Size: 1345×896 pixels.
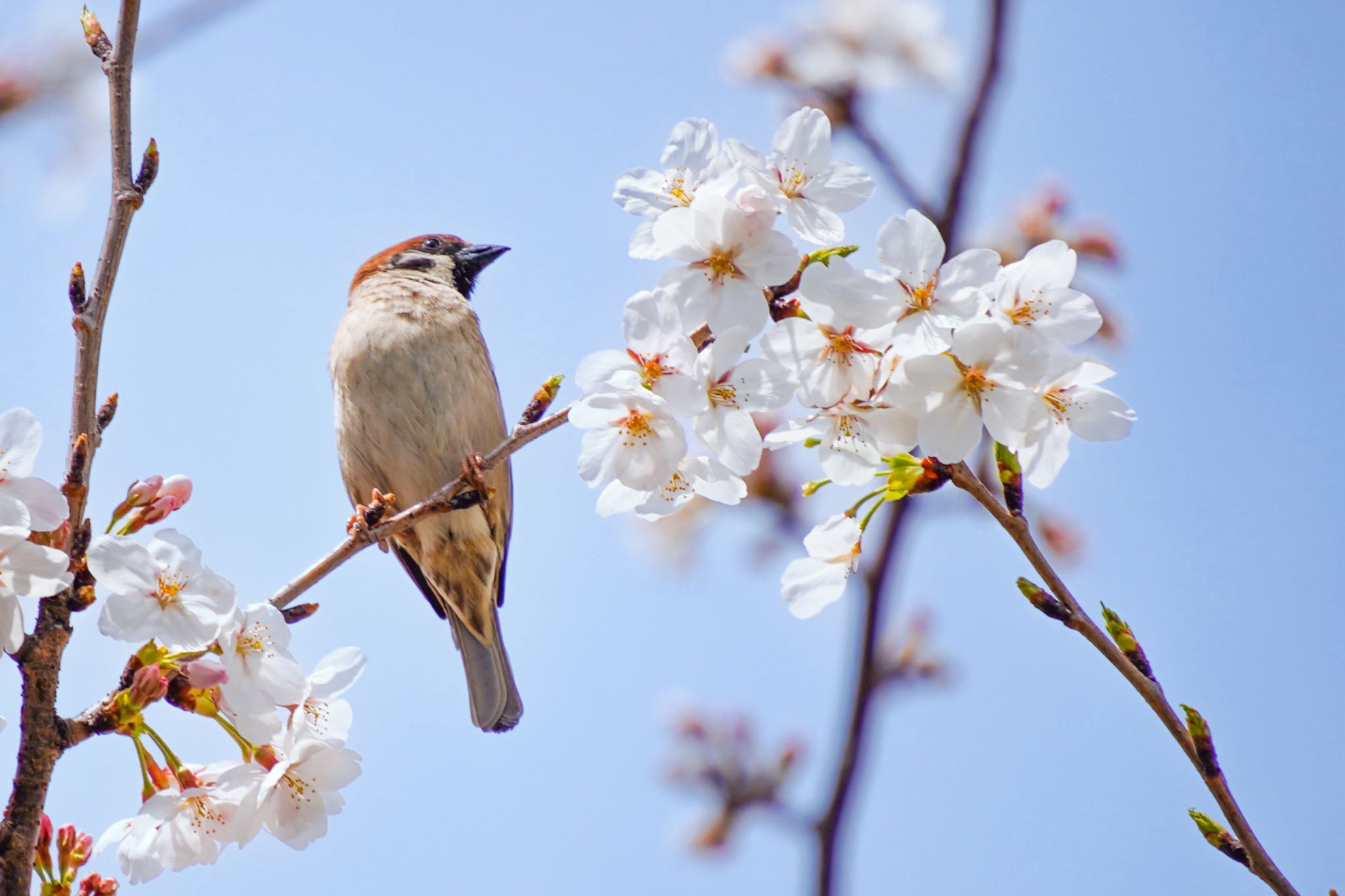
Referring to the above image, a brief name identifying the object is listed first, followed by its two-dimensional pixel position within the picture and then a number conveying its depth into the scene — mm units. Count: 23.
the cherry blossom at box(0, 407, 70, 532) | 3791
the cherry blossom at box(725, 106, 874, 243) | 4039
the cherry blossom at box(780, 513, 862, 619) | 4207
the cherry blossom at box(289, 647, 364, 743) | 4500
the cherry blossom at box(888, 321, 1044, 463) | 3514
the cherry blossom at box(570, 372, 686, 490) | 4074
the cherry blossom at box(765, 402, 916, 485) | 3777
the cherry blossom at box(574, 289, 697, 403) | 3881
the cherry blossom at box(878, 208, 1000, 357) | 3615
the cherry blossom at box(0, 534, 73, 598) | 3713
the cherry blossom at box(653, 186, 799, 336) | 3807
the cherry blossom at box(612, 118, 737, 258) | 4066
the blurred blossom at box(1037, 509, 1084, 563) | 8898
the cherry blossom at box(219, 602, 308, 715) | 4117
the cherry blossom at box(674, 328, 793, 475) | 3834
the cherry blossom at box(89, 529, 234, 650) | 3900
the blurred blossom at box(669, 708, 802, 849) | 7391
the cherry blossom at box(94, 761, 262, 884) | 4391
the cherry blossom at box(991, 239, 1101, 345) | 3701
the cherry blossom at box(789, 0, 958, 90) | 7820
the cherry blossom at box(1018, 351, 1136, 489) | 3832
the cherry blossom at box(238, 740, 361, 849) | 4492
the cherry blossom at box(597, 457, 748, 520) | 4324
